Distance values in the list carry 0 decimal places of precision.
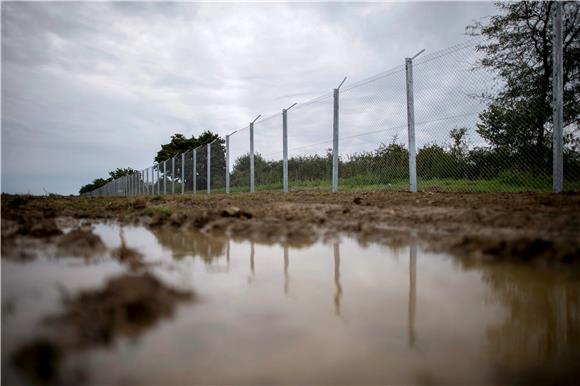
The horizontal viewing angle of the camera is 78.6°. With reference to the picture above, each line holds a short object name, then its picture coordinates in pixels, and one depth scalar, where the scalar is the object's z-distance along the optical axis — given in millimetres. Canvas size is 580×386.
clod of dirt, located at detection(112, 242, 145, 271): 1523
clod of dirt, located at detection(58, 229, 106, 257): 1771
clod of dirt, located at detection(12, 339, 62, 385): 657
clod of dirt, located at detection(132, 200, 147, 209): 4809
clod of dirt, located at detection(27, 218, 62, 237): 2287
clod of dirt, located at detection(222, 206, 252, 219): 3174
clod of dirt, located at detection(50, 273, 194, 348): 826
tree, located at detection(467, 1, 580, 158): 5152
